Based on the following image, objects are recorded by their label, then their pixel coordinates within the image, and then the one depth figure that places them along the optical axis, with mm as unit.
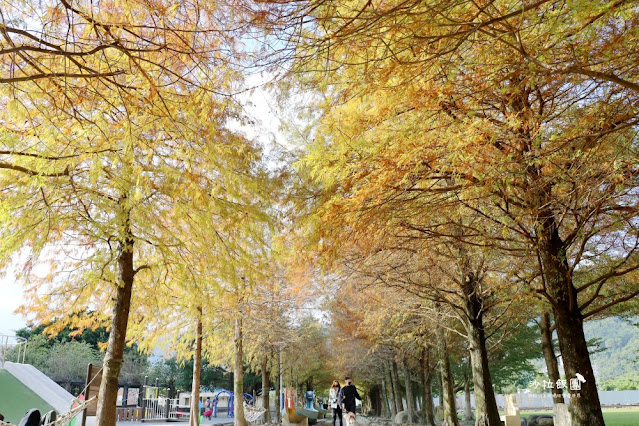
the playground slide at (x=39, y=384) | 14880
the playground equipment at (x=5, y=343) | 13828
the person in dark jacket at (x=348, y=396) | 12398
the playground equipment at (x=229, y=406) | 32969
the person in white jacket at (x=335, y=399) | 13667
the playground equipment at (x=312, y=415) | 28189
